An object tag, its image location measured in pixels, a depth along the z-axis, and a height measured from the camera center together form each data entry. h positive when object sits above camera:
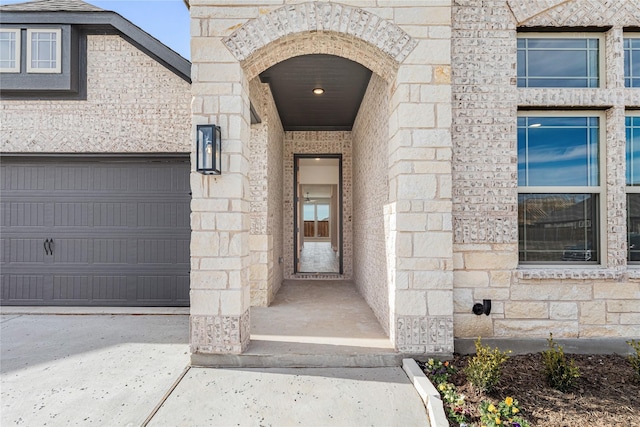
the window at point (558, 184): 3.00 +0.31
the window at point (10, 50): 4.30 +2.30
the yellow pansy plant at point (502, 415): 1.92 -1.27
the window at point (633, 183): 3.02 +0.32
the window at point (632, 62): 3.01 +1.48
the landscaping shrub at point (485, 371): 2.24 -1.13
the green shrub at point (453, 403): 2.04 -1.28
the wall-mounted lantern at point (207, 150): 2.58 +0.56
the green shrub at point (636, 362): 2.43 -1.14
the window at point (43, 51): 4.29 +2.31
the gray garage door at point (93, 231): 4.54 -0.20
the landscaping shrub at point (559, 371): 2.35 -1.18
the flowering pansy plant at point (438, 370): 2.45 -1.26
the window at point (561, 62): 3.02 +1.49
